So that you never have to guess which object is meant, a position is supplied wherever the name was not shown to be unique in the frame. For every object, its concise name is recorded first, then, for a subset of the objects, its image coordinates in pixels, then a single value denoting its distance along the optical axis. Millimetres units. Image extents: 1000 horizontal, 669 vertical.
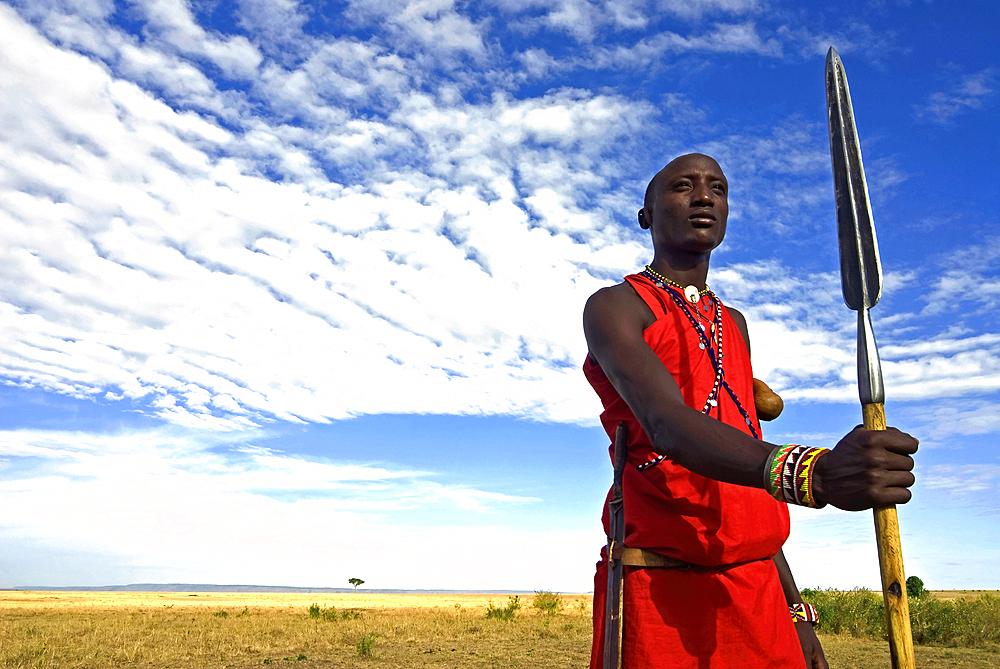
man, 1926
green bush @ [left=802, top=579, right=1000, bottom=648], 16859
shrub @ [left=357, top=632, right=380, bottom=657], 14445
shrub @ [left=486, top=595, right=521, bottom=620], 21969
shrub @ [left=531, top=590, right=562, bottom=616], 23578
